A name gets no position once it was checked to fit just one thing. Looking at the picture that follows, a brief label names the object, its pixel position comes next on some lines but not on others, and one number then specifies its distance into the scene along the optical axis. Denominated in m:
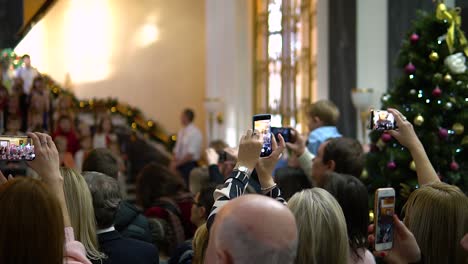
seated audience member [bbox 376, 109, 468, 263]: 3.13
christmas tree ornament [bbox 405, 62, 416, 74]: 6.60
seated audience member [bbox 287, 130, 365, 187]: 4.99
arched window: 12.49
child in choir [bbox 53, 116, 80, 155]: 12.09
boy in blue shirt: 6.57
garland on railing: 14.49
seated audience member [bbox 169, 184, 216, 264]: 4.42
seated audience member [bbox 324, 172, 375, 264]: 3.31
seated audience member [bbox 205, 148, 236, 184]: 5.51
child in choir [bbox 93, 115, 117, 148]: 12.75
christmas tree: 6.41
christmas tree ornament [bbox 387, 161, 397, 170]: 6.55
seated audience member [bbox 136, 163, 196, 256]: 5.23
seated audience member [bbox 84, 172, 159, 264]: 3.39
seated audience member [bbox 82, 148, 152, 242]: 4.27
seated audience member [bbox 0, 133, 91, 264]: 2.41
